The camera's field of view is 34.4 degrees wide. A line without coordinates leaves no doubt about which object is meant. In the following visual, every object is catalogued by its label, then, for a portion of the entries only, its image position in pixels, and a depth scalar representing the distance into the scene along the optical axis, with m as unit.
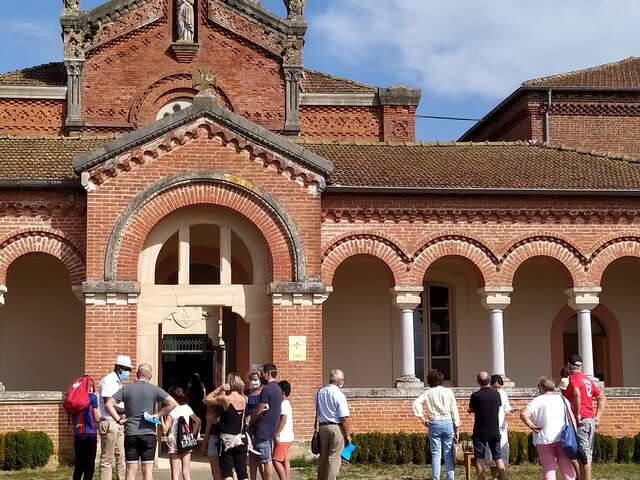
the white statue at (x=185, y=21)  28.97
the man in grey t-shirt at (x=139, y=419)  13.02
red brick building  18.92
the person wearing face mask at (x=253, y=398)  13.57
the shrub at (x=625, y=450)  19.11
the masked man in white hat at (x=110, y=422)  13.70
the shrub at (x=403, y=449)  18.55
